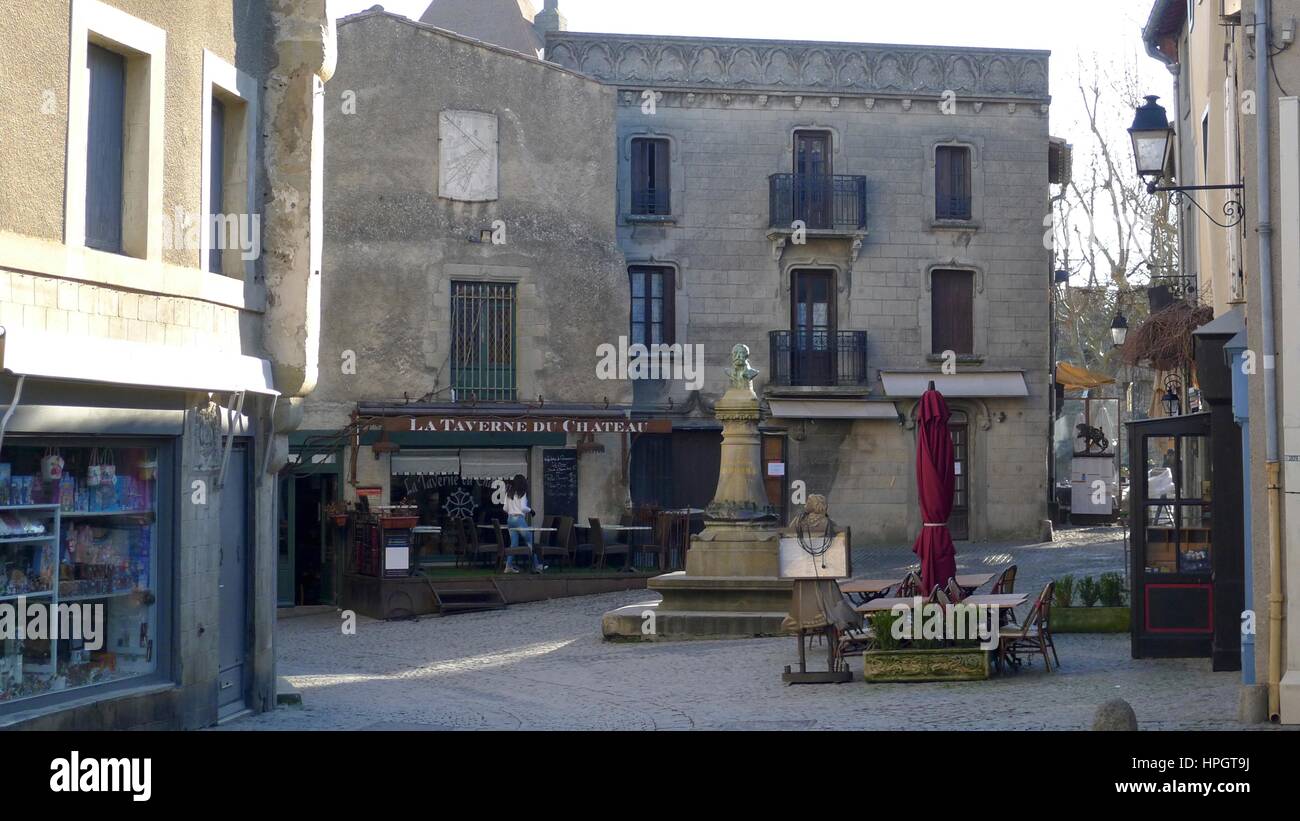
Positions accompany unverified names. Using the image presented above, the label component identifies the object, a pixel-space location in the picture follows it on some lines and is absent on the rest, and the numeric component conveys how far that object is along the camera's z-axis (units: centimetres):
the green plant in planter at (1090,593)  1694
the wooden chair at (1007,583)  1537
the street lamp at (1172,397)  1992
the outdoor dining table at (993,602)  1346
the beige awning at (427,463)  2620
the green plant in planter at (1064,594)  1700
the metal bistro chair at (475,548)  2372
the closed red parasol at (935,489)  1455
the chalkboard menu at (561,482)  2703
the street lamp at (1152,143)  1320
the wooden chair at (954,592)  1400
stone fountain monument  1791
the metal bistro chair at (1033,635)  1316
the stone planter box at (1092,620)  1662
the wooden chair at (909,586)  1538
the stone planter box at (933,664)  1317
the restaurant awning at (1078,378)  3375
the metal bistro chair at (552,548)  2347
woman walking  2372
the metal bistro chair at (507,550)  2334
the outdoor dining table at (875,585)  1546
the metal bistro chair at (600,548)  2392
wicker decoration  1762
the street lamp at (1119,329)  2694
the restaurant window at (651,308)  2981
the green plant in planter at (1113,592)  1689
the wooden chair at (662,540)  2438
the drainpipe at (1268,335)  1020
